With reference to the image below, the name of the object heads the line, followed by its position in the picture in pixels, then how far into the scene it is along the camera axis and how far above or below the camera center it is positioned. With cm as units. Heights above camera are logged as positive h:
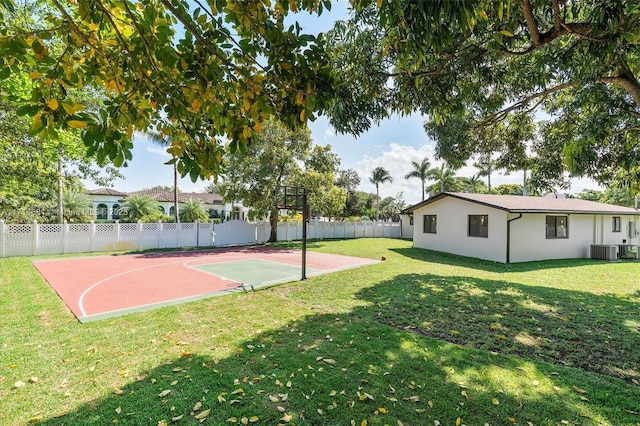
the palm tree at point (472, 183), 4102 +448
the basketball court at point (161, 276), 654 -197
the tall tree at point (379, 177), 4372 +540
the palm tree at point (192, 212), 2461 -2
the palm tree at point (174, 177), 2192 +255
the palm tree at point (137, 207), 2414 +35
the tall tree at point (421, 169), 3962 +599
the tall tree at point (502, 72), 270 +236
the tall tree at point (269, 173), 1920 +262
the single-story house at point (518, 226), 1363 -55
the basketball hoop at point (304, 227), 888 -42
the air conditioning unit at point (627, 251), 1512 -173
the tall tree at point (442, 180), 3869 +450
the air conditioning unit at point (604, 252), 1452 -172
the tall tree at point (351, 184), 4044 +435
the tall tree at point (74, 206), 2214 +36
